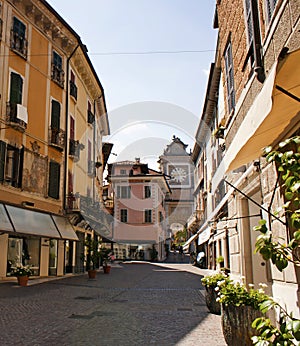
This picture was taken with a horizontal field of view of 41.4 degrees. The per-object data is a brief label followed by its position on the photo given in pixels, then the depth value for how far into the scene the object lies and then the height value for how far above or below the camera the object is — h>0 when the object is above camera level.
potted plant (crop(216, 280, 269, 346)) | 4.83 -0.80
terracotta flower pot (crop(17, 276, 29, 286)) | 14.80 -1.10
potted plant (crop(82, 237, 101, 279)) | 21.22 +0.01
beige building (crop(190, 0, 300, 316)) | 3.78 +1.40
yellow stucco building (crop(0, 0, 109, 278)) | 16.33 +5.28
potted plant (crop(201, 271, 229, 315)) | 8.30 -0.95
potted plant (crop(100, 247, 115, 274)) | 23.30 -0.46
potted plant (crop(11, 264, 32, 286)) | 14.82 -0.85
